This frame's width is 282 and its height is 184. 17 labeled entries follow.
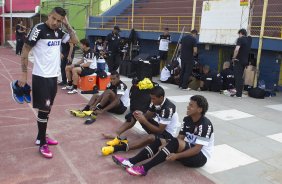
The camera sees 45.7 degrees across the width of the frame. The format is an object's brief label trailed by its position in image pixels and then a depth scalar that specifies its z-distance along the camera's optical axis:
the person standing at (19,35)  19.66
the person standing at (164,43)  13.16
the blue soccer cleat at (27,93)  4.80
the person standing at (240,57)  9.22
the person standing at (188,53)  10.36
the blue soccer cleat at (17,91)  4.72
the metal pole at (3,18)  28.33
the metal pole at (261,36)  9.95
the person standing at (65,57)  9.98
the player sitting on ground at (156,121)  4.78
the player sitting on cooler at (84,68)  9.55
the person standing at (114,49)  12.18
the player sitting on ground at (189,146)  4.11
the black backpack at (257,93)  9.59
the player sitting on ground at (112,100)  6.80
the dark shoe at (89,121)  6.37
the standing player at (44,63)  4.47
